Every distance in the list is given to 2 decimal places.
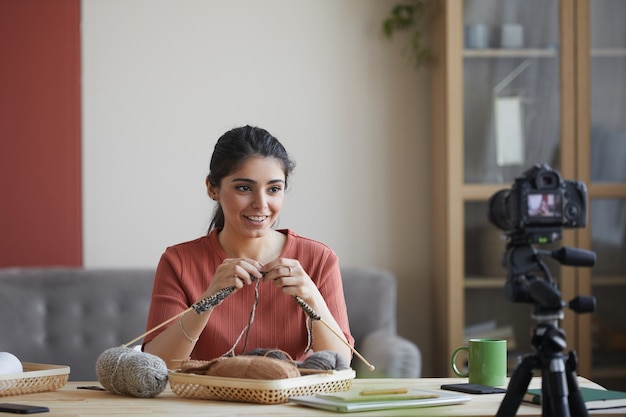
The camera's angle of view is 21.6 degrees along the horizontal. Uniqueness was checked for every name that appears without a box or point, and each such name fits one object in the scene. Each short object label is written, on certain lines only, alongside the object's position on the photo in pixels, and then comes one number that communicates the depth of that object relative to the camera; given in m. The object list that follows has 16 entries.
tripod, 3.10
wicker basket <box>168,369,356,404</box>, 3.31
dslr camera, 3.12
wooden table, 3.23
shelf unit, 5.50
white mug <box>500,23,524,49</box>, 5.56
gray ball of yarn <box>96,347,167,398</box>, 3.40
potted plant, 5.84
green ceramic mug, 3.59
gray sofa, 5.30
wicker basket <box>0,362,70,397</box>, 3.46
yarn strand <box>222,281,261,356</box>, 3.83
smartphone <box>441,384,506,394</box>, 3.49
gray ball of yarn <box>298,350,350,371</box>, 3.44
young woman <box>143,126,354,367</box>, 3.99
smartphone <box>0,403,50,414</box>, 3.27
